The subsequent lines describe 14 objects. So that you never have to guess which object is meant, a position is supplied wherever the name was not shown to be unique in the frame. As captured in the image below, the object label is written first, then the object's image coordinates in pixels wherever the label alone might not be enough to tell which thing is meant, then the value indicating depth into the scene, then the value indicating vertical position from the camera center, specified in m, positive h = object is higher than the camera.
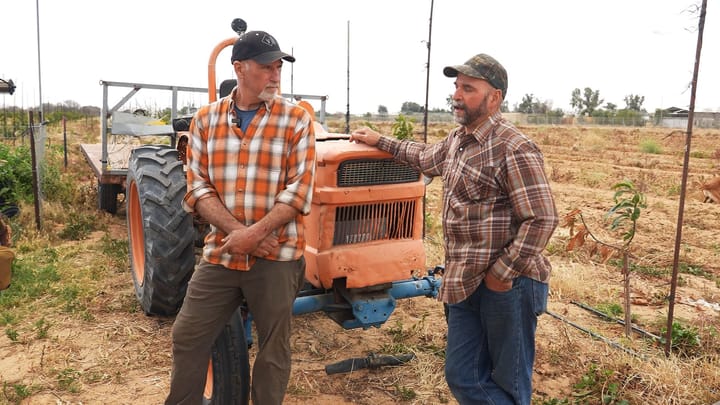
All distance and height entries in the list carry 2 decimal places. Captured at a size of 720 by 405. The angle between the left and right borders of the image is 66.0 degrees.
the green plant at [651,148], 23.03 -0.28
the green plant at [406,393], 3.45 -1.62
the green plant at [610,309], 4.89 -1.50
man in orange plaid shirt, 2.40 -0.36
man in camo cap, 2.36 -0.45
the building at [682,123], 37.42 +1.37
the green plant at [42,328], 4.12 -1.56
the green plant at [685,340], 3.98 -1.42
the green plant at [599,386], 3.35 -1.53
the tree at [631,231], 4.02 -0.66
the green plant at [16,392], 3.30 -1.63
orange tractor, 3.19 -0.68
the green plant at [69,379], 3.43 -1.62
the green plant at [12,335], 4.05 -1.56
